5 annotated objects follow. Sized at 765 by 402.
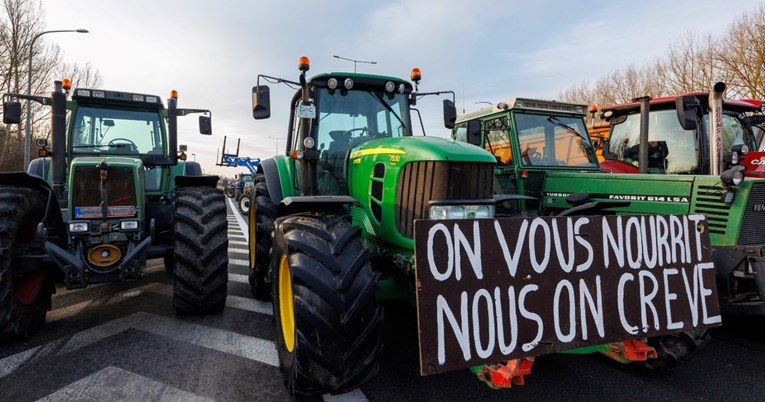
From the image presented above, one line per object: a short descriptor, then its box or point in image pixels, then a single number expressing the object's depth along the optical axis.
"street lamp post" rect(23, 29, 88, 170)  14.48
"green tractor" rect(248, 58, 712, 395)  2.21
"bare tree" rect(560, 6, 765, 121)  14.70
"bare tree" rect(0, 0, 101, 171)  19.81
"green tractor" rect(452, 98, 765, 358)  3.33
